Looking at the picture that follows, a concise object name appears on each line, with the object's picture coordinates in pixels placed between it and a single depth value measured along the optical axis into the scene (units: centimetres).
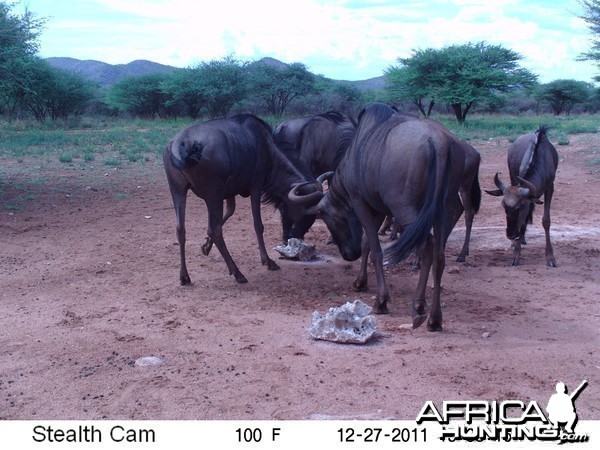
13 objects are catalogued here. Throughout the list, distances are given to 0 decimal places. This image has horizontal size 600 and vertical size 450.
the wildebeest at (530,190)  762
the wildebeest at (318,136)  930
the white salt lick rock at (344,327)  507
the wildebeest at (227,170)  688
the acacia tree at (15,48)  1280
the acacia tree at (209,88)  4028
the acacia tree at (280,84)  4178
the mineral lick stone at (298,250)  803
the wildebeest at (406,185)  519
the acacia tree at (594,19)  1991
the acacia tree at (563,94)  4984
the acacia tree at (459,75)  3328
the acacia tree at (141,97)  4375
